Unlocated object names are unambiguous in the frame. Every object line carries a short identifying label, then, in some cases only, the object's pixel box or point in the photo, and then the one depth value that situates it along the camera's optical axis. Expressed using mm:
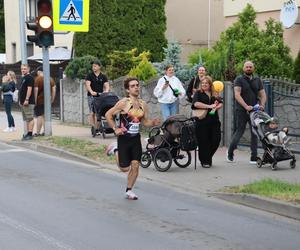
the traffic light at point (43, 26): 16062
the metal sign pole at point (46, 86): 16484
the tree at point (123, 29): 30031
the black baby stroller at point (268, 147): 11234
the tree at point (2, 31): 54281
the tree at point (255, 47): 18781
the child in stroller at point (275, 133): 11258
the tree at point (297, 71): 16500
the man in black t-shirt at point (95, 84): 16750
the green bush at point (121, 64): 21172
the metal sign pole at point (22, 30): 18406
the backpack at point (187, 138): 11289
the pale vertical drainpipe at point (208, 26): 35622
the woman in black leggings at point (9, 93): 19766
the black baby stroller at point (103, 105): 16047
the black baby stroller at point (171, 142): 11312
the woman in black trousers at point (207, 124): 11625
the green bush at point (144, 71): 19109
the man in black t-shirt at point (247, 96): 11867
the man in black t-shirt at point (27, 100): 16500
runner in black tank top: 9109
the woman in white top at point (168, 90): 14844
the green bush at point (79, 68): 21688
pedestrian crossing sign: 16562
